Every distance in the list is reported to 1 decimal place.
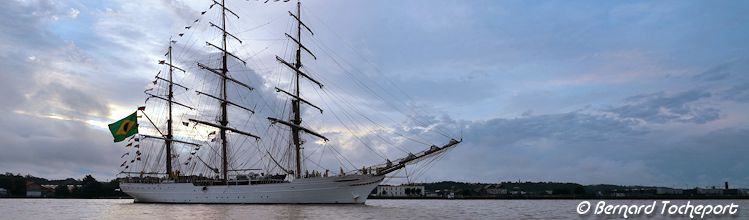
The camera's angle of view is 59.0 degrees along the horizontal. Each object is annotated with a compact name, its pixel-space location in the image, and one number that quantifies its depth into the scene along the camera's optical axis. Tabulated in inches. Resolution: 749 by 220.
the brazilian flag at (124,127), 3272.6
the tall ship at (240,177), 2861.7
